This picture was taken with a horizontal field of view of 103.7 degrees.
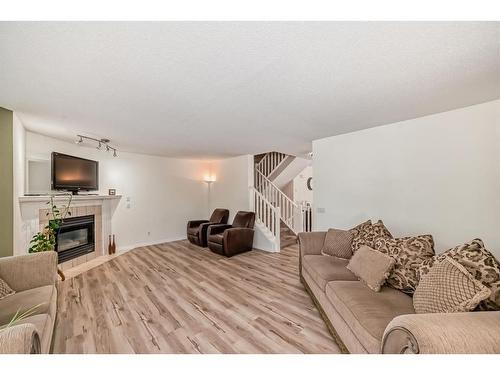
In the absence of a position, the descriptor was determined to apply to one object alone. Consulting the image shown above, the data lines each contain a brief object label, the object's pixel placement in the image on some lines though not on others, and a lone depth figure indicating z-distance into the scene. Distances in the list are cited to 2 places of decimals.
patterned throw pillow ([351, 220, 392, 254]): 2.24
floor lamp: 6.04
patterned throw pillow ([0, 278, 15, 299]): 1.61
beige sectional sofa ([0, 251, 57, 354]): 0.92
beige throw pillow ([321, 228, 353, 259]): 2.46
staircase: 4.58
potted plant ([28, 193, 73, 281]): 2.60
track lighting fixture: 3.19
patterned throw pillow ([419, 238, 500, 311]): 1.12
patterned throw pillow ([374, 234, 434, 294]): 1.60
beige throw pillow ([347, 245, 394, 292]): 1.66
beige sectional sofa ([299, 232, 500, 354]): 0.87
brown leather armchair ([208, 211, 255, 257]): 4.00
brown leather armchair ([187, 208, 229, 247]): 4.74
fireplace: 3.43
